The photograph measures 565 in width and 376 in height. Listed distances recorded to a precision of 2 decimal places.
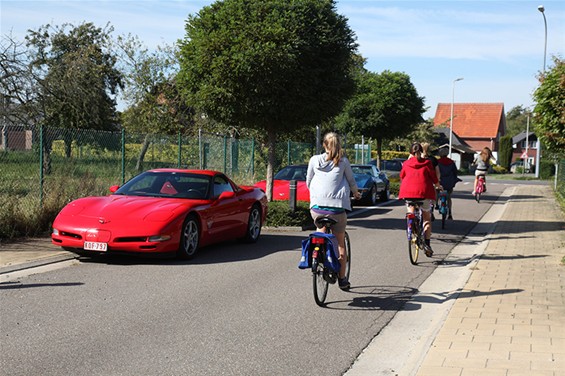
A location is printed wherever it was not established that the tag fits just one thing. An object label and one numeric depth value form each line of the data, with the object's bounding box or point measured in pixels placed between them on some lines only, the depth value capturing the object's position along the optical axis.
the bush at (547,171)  63.09
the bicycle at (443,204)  15.42
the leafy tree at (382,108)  32.56
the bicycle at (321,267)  7.07
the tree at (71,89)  20.61
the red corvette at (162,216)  9.37
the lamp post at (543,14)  36.03
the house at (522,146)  99.54
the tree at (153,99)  34.03
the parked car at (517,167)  82.03
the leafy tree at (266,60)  15.05
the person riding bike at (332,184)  7.35
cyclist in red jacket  10.54
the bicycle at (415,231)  10.30
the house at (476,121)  94.38
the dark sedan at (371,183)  22.12
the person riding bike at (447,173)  15.81
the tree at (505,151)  90.88
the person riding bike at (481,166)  23.92
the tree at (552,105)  11.93
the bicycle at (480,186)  24.62
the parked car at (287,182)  18.62
